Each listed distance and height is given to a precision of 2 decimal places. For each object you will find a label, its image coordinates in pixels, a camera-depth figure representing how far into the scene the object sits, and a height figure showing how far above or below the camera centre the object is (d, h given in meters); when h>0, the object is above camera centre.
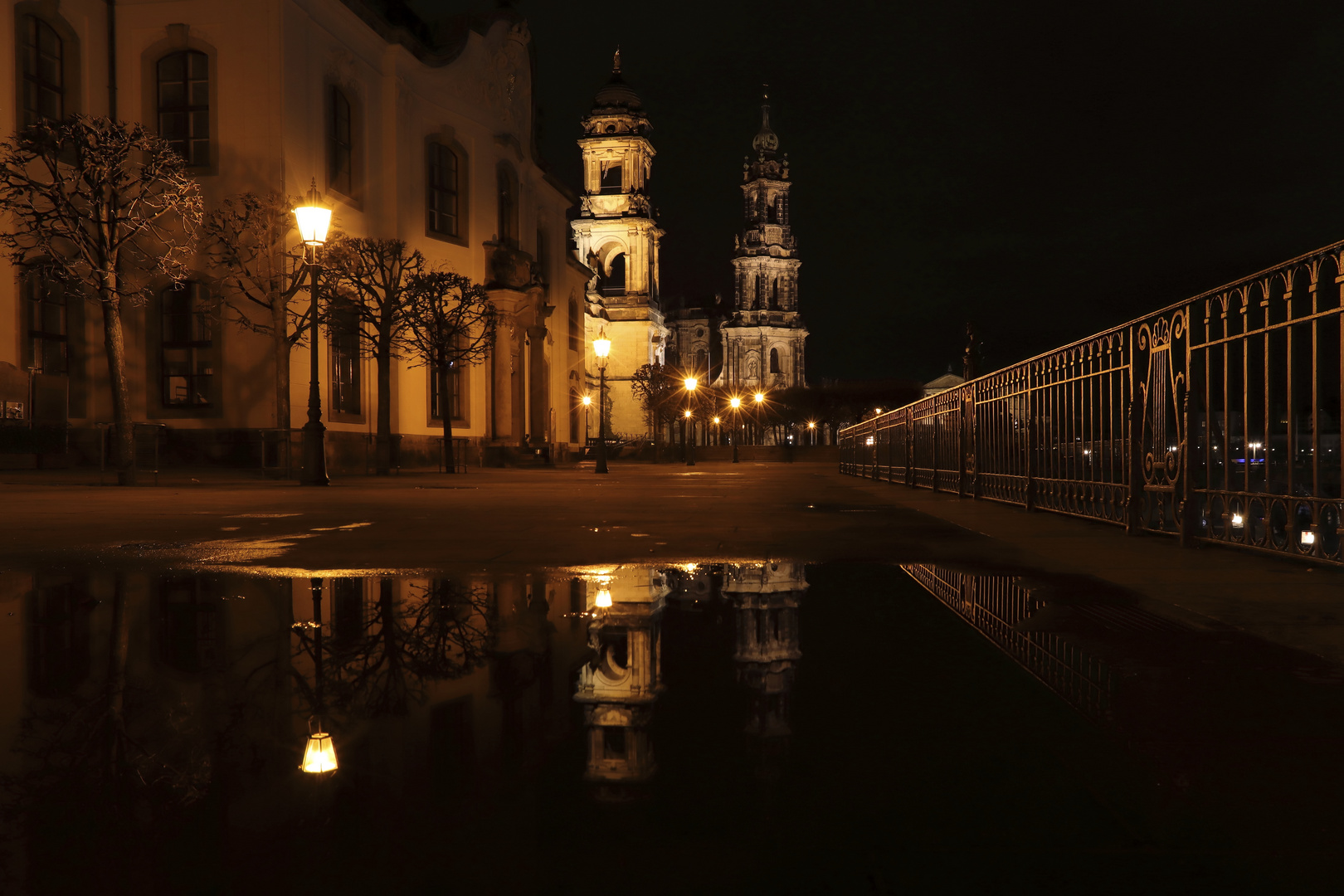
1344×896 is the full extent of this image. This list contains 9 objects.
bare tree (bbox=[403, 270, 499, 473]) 26.69 +3.58
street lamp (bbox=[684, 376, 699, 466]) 53.07 +3.52
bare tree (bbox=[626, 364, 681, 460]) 66.88 +3.81
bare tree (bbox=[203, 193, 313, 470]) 23.19 +4.51
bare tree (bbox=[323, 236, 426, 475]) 25.33 +4.15
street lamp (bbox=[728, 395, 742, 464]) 60.38 +2.93
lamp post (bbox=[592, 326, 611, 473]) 29.16 +1.41
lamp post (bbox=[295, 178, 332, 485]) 16.25 +1.81
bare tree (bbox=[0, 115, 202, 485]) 17.52 +4.62
